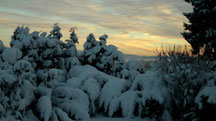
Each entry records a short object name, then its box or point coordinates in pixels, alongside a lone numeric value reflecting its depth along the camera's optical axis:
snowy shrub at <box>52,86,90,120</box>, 9.73
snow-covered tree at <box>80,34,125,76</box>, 17.14
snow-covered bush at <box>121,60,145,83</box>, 14.91
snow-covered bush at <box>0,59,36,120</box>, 7.66
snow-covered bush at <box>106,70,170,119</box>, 9.12
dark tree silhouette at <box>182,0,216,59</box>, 18.23
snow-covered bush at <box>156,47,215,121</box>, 8.91
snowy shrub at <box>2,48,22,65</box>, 8.94
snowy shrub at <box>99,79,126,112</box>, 10.71
